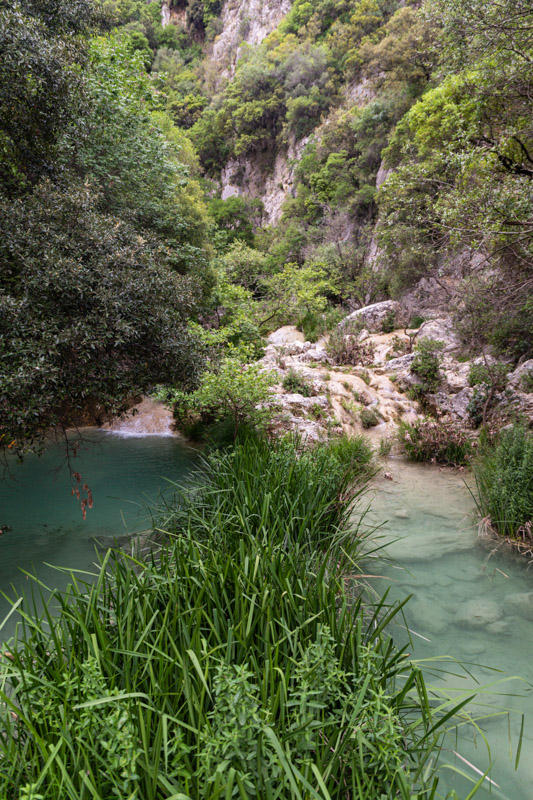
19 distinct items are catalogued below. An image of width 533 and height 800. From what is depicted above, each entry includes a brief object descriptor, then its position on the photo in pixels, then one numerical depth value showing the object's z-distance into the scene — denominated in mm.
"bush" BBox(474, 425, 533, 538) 4504
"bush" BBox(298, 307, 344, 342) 14951
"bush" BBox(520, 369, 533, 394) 7752
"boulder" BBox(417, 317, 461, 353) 11328
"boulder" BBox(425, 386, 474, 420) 9070
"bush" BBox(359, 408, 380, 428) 9250
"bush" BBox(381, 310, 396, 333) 15258
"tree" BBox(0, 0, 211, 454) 3920
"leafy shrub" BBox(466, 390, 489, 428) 8617
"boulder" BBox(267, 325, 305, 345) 15376
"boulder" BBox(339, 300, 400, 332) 15422
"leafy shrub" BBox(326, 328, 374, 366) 12797
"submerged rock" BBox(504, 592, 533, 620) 3629
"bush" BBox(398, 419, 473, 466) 7480
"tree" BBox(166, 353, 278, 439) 6191
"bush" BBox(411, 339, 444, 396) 10438
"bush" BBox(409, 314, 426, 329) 14670
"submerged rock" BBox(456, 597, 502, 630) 3523
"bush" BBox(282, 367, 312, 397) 9320
